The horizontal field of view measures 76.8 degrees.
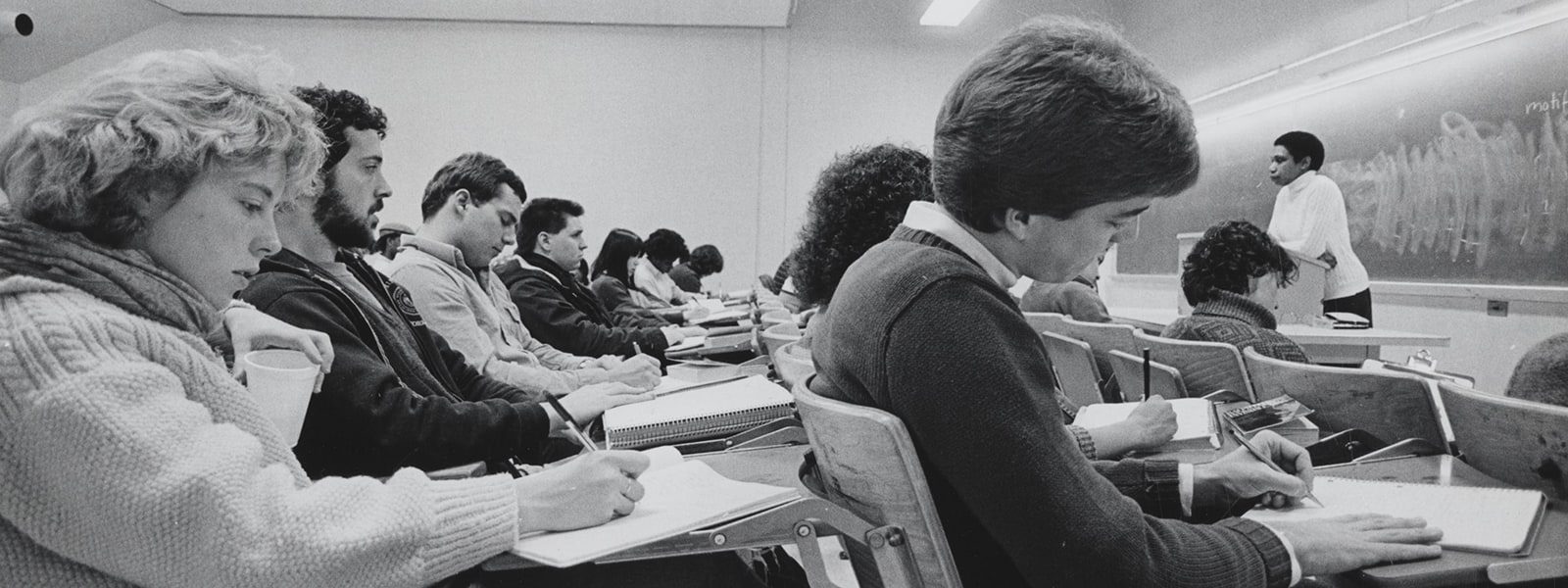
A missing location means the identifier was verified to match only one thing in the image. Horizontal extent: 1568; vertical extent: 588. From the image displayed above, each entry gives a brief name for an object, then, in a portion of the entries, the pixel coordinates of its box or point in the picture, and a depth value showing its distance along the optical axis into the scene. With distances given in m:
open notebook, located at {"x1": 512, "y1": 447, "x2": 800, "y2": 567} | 0.93
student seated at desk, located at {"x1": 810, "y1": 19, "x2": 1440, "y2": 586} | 0.94
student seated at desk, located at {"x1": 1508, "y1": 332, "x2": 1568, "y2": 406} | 1.51
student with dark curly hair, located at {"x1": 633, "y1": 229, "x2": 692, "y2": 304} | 8.32
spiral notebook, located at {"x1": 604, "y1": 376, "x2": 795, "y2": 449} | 1.76
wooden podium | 4.31
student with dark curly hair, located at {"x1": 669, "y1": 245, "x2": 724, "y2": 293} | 9.23
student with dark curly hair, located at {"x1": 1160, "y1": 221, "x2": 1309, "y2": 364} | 2.75
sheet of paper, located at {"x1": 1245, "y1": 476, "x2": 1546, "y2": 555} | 1.04
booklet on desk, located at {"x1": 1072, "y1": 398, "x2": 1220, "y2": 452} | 1.47
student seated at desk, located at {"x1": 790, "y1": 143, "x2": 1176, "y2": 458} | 1.86
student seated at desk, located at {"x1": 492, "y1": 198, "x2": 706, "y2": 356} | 4.24
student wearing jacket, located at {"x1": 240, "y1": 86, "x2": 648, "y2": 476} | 1.69
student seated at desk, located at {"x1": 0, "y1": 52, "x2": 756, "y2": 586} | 0.82
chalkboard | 4.59
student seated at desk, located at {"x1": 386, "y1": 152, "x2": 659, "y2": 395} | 2.85
